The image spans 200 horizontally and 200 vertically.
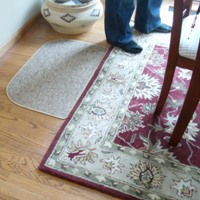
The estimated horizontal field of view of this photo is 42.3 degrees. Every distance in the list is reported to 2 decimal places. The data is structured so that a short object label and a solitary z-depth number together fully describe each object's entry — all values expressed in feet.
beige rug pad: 4.76
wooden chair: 3.12
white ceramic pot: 5.84
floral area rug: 3.63
